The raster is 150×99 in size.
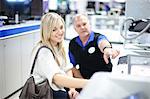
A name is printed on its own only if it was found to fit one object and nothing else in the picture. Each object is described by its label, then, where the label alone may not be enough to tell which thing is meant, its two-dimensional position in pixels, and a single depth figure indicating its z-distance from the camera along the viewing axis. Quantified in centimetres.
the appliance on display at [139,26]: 213
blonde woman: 183
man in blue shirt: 248
